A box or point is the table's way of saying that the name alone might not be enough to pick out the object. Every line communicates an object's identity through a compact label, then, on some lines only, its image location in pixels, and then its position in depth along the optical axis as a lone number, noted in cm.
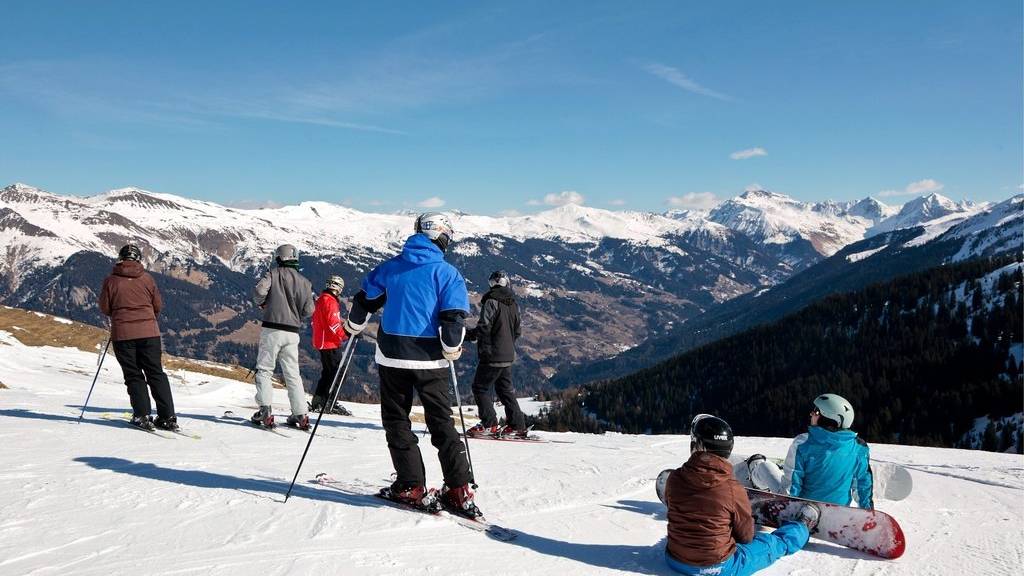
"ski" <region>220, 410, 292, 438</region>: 1238
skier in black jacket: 1249
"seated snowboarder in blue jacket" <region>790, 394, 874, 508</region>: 705
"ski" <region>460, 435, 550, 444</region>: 1354
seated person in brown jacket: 545
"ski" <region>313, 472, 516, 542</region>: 639
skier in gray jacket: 1174
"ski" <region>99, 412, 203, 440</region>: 1086
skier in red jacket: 1490
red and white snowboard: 627
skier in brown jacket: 1020
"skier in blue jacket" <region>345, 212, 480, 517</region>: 665
